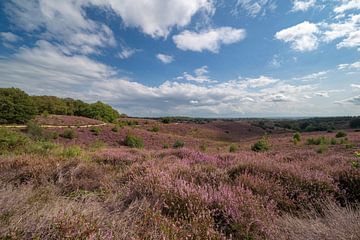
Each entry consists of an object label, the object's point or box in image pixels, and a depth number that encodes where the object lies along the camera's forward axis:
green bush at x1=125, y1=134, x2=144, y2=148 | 25.27
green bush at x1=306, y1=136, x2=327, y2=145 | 20.30
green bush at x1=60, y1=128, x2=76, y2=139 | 24.80
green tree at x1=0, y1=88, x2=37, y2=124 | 34.97
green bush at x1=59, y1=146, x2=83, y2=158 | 7.52
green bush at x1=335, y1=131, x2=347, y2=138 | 25.52
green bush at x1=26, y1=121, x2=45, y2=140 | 22.50
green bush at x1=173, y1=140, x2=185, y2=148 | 24.14
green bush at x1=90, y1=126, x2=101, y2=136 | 28.48
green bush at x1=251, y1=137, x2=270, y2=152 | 14.53
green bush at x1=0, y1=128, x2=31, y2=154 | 8.68
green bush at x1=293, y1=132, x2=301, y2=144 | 23.05
